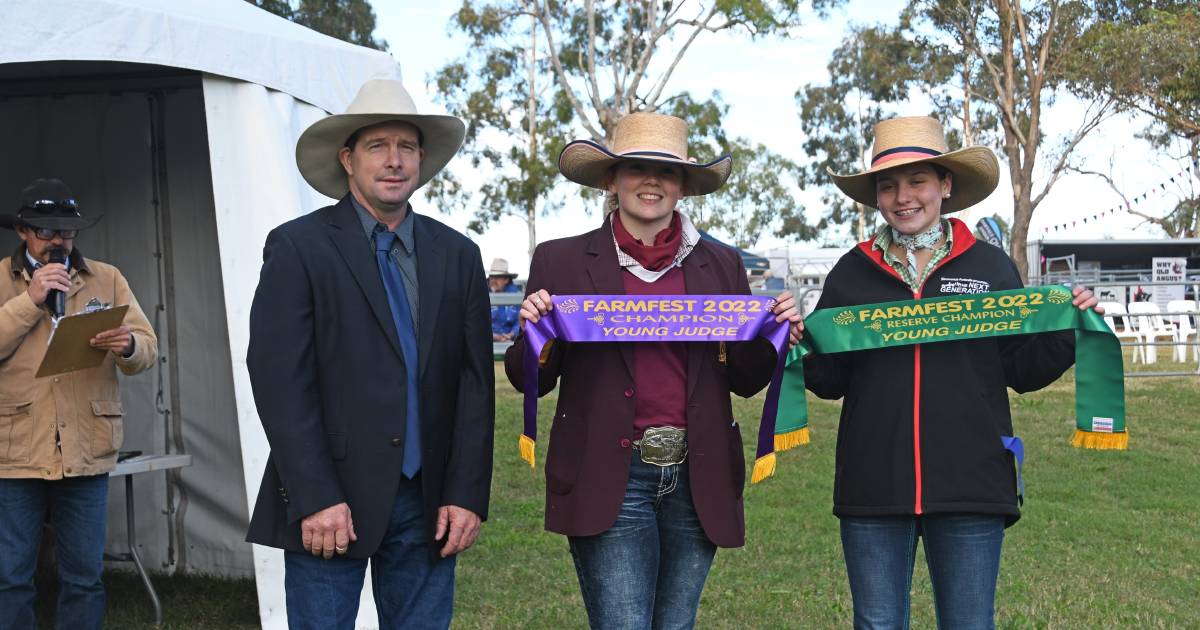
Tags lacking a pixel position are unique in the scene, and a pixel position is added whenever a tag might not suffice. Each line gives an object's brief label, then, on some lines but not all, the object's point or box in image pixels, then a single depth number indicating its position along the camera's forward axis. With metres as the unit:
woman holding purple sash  3.41
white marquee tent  6.93
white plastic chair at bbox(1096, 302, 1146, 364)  18.96
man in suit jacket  3.08
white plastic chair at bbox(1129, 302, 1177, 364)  18.36
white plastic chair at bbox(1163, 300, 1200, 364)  18.88
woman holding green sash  3.49
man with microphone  4.77
